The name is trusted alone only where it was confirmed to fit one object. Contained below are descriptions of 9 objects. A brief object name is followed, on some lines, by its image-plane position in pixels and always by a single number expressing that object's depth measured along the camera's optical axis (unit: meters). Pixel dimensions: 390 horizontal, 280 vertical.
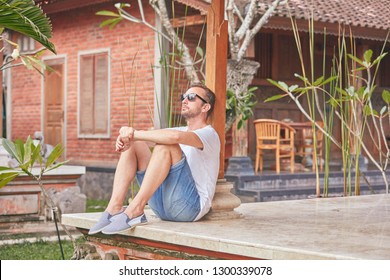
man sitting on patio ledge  6.82
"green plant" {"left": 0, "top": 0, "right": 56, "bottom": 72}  7.14
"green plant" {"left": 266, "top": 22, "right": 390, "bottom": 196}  9.42
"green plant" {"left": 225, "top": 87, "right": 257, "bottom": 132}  12.80
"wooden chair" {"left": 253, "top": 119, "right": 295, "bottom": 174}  16.42
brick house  17.58
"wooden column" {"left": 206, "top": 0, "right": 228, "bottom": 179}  7.73
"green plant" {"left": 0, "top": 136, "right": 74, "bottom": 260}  7.01
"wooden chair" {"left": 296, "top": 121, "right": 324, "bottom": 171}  17.65
